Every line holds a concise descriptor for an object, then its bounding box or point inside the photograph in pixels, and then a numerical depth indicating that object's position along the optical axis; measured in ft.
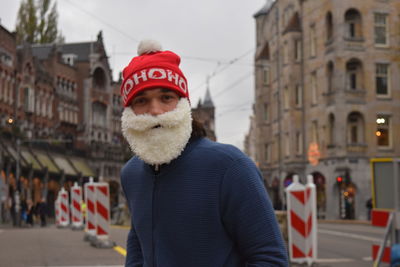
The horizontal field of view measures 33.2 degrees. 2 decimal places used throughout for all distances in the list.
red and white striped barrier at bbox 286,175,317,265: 34.50
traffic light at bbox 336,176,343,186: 125.70
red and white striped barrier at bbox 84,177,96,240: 49.44
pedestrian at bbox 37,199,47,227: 120.59
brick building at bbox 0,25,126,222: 161.89
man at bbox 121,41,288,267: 8.27
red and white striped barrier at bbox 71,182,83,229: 76.53
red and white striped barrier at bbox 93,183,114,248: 45.32
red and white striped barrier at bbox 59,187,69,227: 89.10
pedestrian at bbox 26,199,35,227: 120.37
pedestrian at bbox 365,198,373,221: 119.14
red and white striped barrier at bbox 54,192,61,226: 99.12
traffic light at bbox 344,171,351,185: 127.54
